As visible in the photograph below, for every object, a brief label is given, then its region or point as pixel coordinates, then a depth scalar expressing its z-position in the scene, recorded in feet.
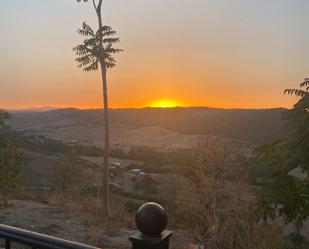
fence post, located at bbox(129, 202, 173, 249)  3.67
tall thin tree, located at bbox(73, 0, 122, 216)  40.53
